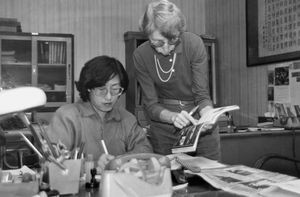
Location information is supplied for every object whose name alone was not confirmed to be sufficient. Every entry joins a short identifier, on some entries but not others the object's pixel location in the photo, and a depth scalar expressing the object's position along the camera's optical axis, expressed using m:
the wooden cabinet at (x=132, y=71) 4.09
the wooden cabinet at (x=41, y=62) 3.98
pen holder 1.01
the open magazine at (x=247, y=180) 1.01
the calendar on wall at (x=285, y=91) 3.31
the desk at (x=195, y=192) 1.04
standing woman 1.93
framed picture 3.36
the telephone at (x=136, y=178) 0.80
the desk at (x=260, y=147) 2.77
